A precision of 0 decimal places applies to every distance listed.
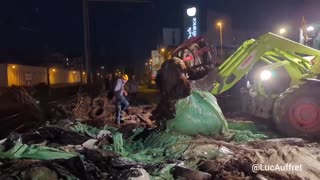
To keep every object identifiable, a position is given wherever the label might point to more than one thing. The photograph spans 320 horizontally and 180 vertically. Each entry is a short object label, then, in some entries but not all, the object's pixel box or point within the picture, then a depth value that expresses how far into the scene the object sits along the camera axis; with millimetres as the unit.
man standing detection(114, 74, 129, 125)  8022
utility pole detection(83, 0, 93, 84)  17067
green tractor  5813
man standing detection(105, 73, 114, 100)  8665
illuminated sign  33710
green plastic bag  5496
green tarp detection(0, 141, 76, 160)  4375
